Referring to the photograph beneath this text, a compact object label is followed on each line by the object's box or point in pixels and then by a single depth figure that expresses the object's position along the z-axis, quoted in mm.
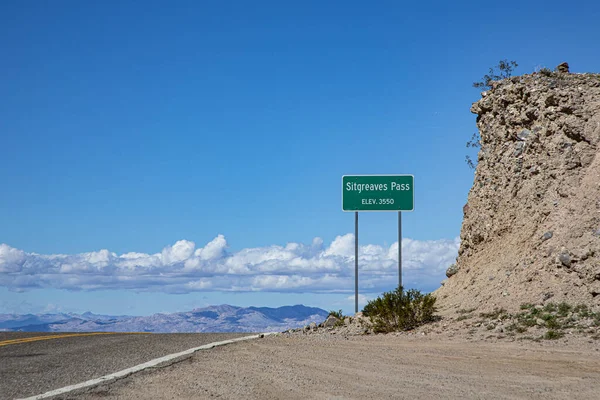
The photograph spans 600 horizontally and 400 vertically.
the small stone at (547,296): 19266
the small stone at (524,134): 24078
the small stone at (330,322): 23036
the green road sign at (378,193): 24641
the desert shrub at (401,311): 20422
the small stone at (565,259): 19719
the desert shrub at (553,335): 16422
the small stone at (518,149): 24156
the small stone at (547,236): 21297
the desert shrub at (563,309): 17959
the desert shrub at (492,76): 27453
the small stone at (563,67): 26338
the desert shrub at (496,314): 19005
